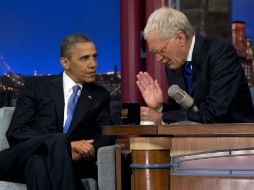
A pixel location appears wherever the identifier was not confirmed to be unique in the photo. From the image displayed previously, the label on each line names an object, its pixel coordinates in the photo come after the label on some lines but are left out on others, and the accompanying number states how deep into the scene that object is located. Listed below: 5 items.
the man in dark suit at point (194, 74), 5.38
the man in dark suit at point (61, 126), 5.45
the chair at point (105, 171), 5.25
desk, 4.42
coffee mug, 5.00
